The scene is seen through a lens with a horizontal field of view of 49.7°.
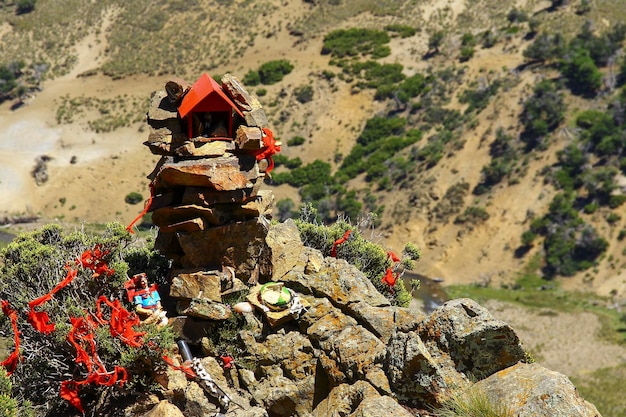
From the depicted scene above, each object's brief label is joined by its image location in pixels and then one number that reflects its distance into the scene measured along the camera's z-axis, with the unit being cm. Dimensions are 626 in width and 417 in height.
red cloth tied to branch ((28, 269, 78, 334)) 1368
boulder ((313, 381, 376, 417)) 1295
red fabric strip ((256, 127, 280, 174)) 1587
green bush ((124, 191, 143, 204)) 7506
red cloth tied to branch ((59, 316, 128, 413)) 1329
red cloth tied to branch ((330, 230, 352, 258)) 2053
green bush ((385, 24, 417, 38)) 10024
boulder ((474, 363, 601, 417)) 1130
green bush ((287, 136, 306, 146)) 8481
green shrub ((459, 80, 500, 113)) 7899
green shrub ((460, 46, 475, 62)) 8886
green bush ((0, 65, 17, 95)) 9325
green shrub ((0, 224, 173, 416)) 1367
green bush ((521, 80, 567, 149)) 7038
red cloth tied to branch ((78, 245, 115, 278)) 1557
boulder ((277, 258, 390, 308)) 1549
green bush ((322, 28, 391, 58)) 9744
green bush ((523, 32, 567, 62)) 7881
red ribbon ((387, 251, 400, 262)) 2076
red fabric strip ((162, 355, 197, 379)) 1341
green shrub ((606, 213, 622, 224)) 6166
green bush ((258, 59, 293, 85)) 9475
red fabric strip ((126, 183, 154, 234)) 1510
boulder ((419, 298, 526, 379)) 1287
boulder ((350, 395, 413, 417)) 1201
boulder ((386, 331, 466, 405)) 1253
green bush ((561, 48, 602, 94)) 7269
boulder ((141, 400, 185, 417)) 1252
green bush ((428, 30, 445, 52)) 9400
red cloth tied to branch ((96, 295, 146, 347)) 1352
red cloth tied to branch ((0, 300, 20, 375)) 1358
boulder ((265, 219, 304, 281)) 1650
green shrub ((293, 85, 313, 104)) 9012
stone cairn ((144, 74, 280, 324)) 1472
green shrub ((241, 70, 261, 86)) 9394
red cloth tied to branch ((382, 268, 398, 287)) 1978
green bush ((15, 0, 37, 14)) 11250
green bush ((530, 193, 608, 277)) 6053
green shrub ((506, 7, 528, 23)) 9359
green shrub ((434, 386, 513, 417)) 1167
